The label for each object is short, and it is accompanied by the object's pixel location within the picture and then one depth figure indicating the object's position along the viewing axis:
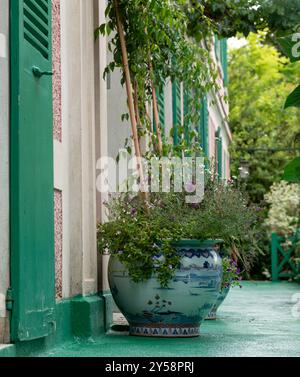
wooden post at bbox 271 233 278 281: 22.97
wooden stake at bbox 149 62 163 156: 8.80
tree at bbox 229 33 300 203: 31.49
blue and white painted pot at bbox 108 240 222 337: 7.06
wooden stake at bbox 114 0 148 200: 8.11
